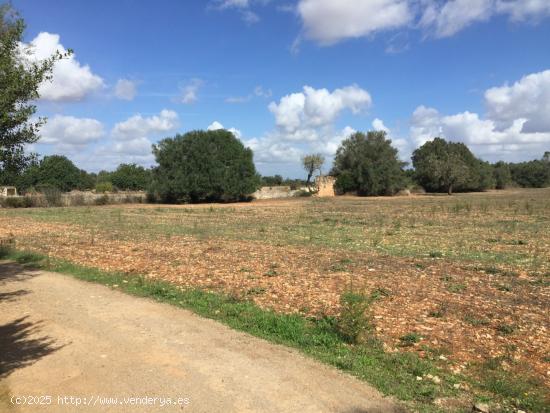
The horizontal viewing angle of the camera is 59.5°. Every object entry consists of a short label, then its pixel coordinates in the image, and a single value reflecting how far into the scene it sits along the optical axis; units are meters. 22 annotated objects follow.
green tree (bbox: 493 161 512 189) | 103.56
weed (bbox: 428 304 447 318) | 8.00
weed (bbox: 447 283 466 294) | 9.63
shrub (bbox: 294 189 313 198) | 68.24
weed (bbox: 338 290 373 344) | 6.79
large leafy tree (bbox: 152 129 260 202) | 53.16
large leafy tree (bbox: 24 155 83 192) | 69.25
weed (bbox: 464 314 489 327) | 7.57
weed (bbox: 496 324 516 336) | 7.18
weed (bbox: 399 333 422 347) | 6.77
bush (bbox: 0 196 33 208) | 43.94
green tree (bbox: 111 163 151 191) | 79.94
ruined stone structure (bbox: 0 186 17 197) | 49.76
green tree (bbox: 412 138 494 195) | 75.88
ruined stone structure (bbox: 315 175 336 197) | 71.19
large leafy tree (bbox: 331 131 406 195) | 70.06
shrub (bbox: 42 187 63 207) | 45.41
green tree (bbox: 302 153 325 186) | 94.75
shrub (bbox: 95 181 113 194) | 64.21
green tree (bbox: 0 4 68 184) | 9.02
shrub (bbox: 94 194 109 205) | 48.32
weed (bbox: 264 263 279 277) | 11.18
